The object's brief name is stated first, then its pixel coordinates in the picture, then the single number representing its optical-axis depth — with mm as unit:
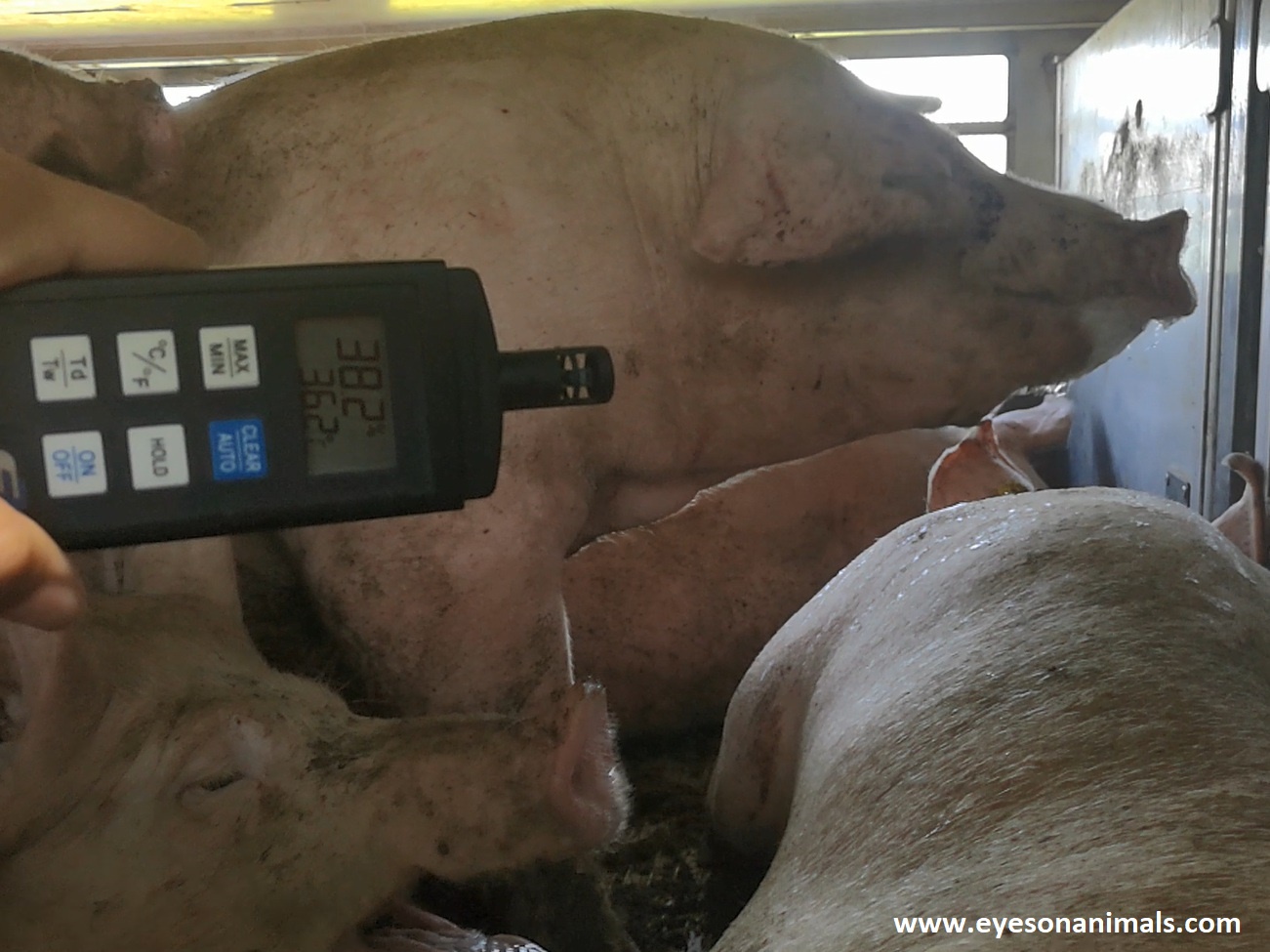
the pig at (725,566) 1496
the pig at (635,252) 834
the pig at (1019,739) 530
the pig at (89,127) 781
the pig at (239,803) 749
